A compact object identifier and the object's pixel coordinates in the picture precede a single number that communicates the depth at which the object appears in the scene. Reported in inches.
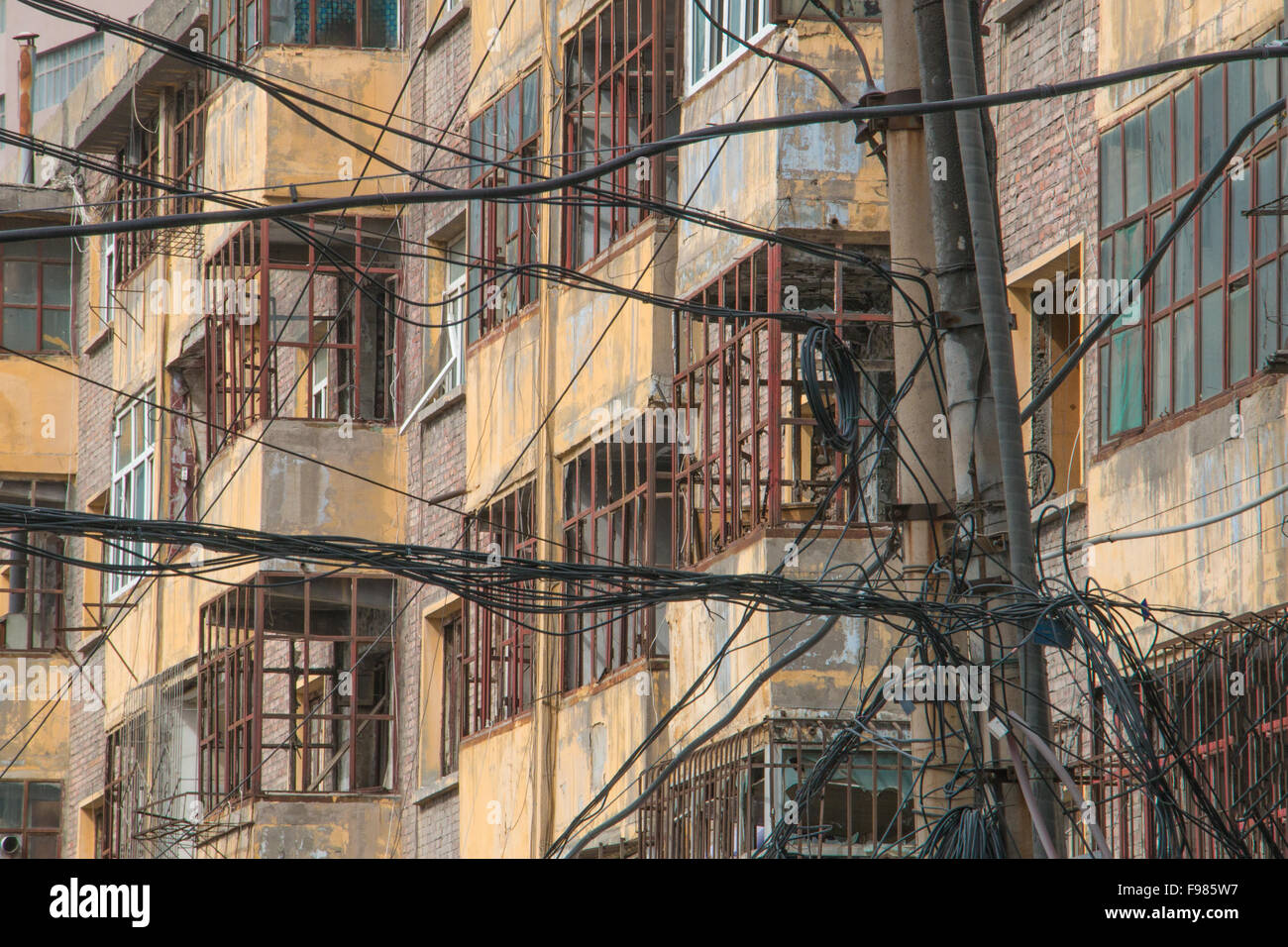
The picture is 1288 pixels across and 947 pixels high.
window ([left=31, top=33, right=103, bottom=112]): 1814.7
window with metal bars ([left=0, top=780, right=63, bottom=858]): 1294.3
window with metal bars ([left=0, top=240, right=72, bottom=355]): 1347.2
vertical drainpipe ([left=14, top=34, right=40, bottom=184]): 1512.1
